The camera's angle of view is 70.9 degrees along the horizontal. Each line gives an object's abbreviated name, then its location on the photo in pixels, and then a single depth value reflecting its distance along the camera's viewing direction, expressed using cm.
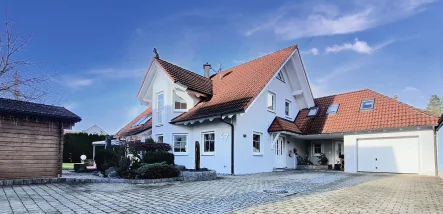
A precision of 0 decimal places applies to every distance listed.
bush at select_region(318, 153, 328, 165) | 2081
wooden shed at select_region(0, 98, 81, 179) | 1062
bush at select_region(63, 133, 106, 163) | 2806
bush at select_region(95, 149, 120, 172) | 1584
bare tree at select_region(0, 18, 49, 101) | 1233
